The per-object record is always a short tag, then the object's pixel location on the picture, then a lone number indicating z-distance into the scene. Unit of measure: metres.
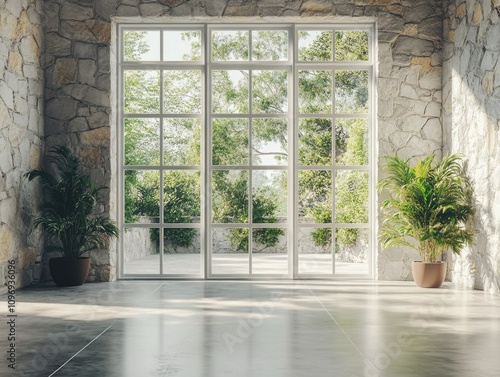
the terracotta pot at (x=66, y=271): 6.87
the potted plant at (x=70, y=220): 6.85
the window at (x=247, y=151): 7.54
